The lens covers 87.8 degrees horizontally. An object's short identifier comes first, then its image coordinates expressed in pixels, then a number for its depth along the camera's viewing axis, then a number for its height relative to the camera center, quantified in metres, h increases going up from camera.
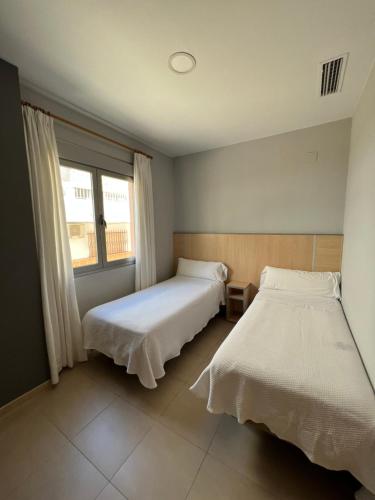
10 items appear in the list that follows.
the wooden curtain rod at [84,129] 1.57 +0.97
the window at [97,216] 2.00 +0.12
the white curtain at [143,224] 2.55 +0.03
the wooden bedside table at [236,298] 2.60 -0.99
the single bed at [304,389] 0.84 -0.82
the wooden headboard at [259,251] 2.29 -0.35
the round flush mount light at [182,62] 1.31 +1.14
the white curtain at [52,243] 1.58 -0.14
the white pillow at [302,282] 2.07 -0.64
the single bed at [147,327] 1.51 -0.87
